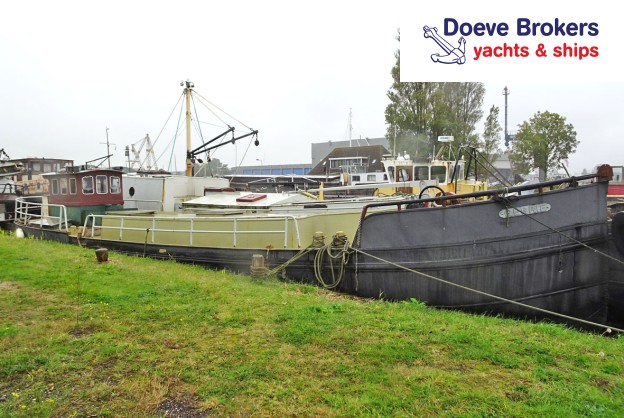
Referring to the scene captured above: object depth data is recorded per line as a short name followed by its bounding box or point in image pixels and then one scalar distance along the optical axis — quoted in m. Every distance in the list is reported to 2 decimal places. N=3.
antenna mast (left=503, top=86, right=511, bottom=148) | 66.82
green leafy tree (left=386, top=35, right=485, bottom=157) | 28.62
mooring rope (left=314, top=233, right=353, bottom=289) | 7.86
